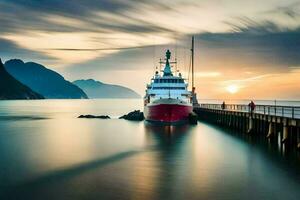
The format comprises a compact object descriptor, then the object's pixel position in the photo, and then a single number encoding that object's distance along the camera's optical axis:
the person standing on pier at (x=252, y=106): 31.61
